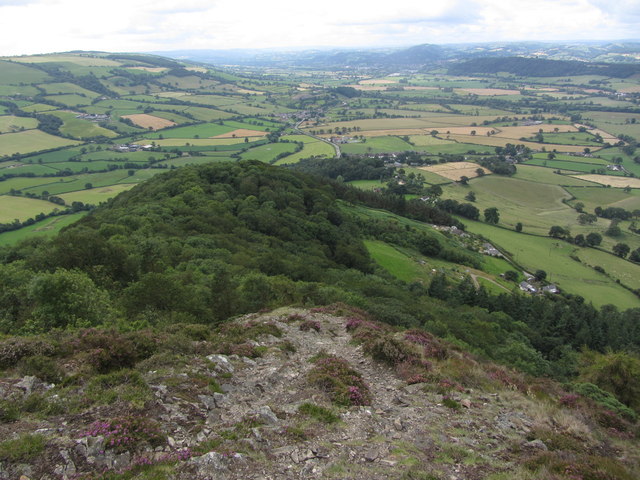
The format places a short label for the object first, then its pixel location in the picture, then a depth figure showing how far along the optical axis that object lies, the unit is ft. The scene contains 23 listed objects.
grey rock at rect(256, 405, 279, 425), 52.90
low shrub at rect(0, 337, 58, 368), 55.52
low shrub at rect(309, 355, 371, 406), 61.93
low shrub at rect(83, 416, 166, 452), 41.12
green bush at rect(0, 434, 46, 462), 37.22
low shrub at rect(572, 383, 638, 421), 72.90
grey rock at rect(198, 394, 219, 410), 54.54
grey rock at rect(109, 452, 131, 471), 39.47
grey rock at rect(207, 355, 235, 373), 65.26
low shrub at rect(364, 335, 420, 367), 78.74
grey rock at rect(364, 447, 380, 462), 47.56
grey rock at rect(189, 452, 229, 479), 40.62
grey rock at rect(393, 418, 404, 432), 55.99
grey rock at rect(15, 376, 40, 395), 50.01
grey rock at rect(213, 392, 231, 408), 55.92
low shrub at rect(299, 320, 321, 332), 97.81
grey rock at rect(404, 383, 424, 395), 68.80
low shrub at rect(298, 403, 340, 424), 55.26
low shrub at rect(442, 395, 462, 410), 62.95
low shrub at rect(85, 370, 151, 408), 49.19
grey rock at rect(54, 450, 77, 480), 37.47
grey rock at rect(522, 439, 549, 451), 53.21
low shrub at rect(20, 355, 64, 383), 53.26
